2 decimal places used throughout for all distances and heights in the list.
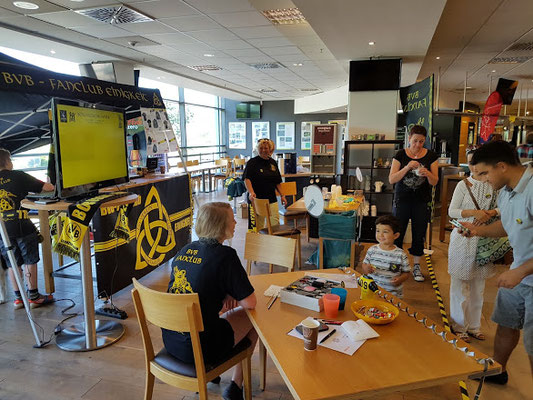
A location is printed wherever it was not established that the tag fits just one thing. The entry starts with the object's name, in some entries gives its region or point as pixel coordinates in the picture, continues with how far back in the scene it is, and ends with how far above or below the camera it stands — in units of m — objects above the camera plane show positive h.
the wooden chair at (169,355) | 1.53 -0.90
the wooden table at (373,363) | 1.21 -0.77
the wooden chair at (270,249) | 2.49 -0.71
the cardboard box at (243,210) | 7.09 -1.20
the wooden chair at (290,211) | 4.81 -0.80
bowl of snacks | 1.59 -0.74
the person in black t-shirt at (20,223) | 3.17 -0.67
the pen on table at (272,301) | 1.78 -0.76
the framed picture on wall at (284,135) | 15.16 +0.60
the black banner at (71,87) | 2.95 +0.60
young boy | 2.48 -0.77
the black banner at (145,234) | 3.37 -0.91
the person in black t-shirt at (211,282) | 1.74 -0.64
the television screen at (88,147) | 2.38 +0.02
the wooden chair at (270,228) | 4.17 -0.95
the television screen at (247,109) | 15.04 +1.67
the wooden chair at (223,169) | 9.62 -0.56
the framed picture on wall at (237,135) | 15.37 +0.62
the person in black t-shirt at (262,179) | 4.48 -0.36
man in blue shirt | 1.75 -0.38
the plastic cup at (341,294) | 1.73 -0.69
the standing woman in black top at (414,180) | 3.65 -0.30
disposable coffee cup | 1.38 -0.70
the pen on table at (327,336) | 1.46 -0.76
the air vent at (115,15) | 4.23 +1.62
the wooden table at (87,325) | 2.52 -1.43
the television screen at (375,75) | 5.71 +1.19
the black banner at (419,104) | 4.61 +0.65
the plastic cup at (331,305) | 1.66 -0.71
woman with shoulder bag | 2.58 -0.76
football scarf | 2.38 -0.46
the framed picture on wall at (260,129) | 15.33 +0.87
